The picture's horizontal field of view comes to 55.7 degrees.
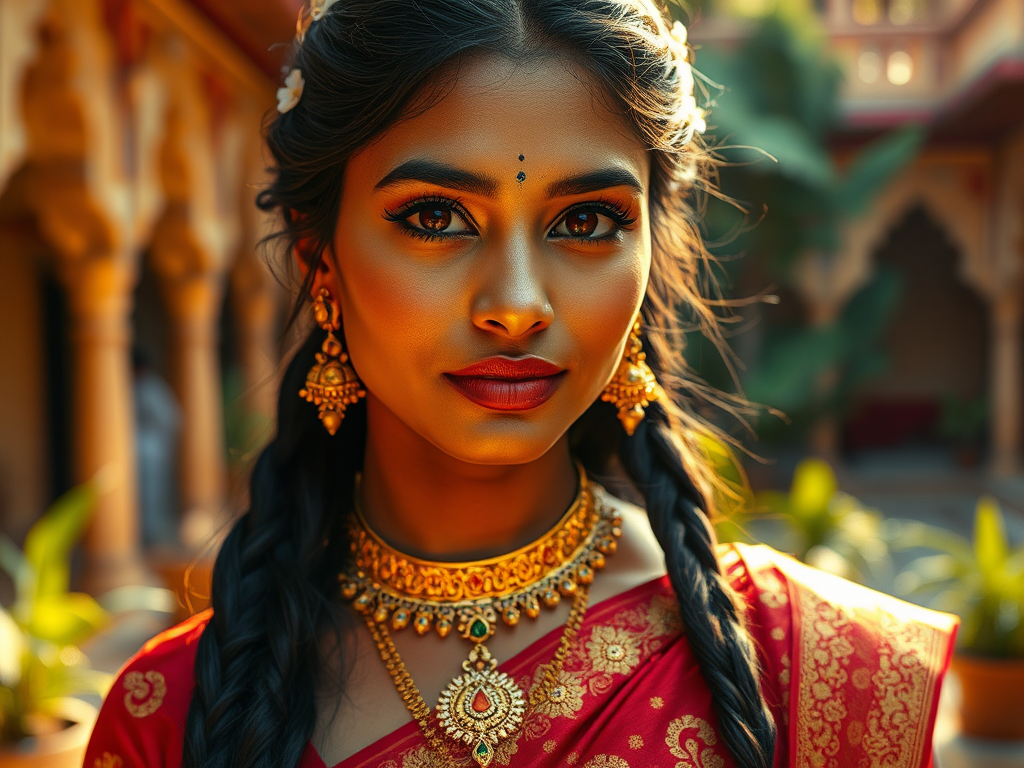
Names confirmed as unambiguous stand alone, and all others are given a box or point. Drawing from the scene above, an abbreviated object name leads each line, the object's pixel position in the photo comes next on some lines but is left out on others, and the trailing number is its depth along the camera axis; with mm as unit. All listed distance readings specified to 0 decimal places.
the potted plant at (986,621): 3256
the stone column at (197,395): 6293
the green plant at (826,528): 4688
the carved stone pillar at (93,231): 4070
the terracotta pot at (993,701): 3248
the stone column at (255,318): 7669
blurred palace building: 4348
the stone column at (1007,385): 9773
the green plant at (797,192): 9164
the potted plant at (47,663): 2594
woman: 1050
